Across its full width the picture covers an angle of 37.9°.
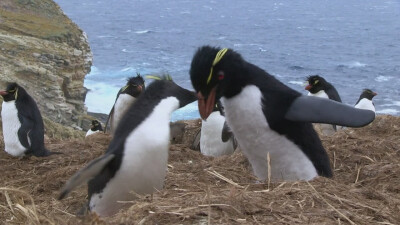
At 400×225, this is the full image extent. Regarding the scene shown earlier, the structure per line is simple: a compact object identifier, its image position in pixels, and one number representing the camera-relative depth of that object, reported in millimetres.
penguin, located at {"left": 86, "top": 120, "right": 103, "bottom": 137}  11139
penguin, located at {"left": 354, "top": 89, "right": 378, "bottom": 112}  10281
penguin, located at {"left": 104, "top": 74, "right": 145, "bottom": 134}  8109
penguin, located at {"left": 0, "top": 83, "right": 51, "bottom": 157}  6812
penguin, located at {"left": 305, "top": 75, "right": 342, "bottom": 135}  9305
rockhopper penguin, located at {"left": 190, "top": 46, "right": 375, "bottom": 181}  3486
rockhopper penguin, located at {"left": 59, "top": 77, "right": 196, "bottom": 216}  3475
